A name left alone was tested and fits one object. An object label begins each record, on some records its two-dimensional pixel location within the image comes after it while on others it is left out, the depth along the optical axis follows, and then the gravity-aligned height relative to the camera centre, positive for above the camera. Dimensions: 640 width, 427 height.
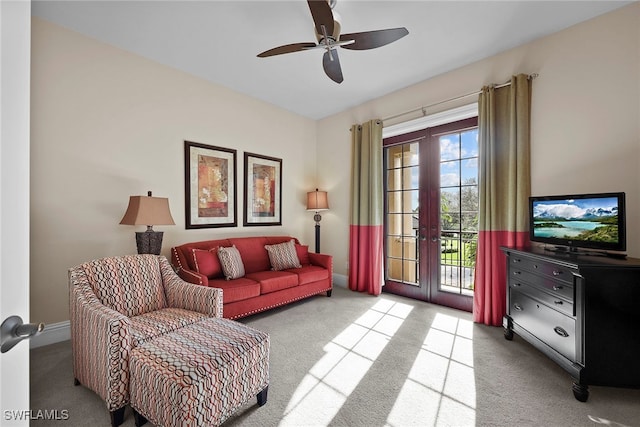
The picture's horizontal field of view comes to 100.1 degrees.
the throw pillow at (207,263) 2.92 -0.54
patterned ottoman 1.30 -0.85
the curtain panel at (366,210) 3.94 +0.07
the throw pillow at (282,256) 3.63 -0.58
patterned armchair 1.49 -0.67
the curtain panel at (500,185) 2.68 +0.32
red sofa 2.83 -0.75
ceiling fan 1.85 +1.37
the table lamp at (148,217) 2.48 -0.03
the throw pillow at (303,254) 3.96 -0.59
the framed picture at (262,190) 3.99 +0.38
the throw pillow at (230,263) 3.07 -0.57
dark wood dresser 1.71 -0.69
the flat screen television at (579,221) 1.92 -0.04
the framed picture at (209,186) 3.37 +0.37
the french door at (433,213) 3.32 +0.03
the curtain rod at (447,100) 2.72 +1.40
